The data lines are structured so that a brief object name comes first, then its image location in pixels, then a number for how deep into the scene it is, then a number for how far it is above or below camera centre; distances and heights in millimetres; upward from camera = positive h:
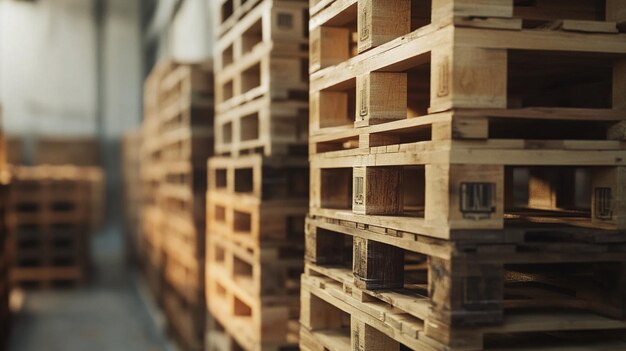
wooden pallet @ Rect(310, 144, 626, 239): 2174 -9
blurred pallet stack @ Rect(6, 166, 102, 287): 10875 -846
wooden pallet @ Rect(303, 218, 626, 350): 2164 -354
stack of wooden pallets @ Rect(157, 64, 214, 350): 6145 -119
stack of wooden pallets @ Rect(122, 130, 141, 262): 11933 -322
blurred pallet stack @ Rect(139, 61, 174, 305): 8180 -113
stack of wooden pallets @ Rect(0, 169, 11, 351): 7121 -946
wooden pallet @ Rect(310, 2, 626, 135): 2178 +419
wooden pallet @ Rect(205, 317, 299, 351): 4051 -1100
